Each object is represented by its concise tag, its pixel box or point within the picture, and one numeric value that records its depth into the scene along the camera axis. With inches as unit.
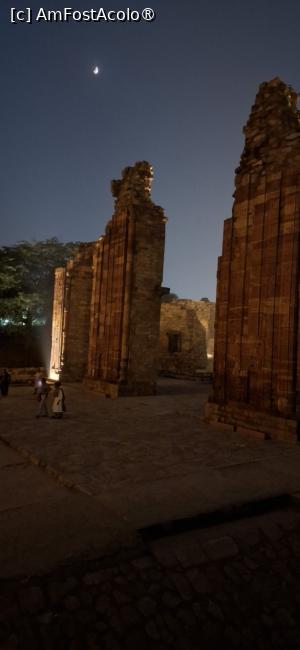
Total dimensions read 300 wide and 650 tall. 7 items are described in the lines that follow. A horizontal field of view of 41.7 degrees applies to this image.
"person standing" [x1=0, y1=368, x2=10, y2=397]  514.9
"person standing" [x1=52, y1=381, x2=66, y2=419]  365.7
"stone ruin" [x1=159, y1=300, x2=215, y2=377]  1082.7
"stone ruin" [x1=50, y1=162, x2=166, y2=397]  569.6
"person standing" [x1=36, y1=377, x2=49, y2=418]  371.2
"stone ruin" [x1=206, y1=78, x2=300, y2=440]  320.8
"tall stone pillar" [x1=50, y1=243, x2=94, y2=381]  766.5
